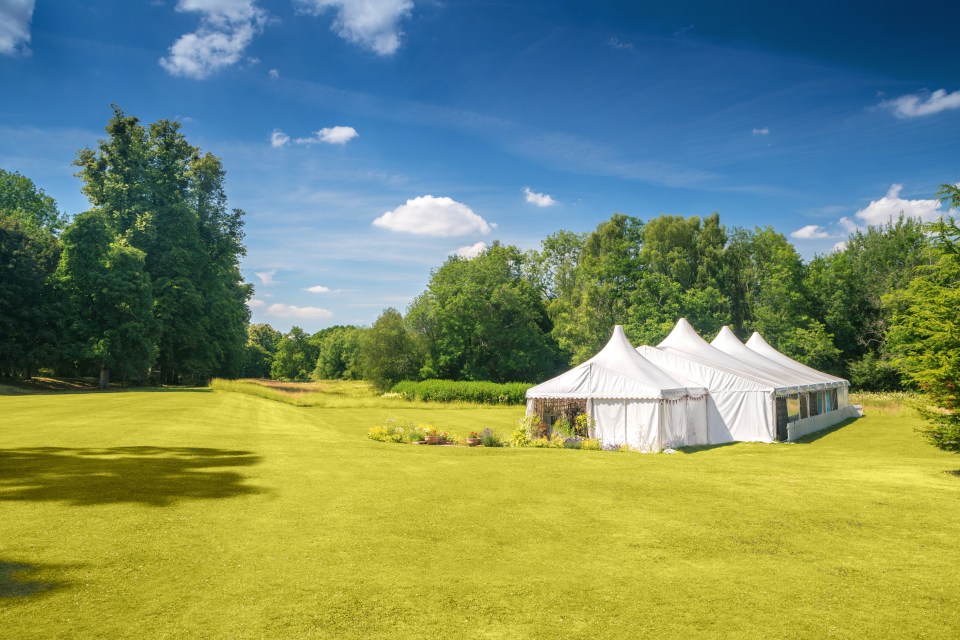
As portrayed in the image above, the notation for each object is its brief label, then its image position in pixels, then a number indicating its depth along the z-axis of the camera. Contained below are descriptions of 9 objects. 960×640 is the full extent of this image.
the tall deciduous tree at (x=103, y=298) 38.88
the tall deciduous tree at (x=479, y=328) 54.47
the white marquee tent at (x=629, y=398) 20.67
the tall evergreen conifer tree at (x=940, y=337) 13.17
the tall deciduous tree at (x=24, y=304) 37.38
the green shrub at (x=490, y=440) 19.67
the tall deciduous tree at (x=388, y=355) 53.28
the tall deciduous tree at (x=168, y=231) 45.00
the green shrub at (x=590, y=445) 20.09
